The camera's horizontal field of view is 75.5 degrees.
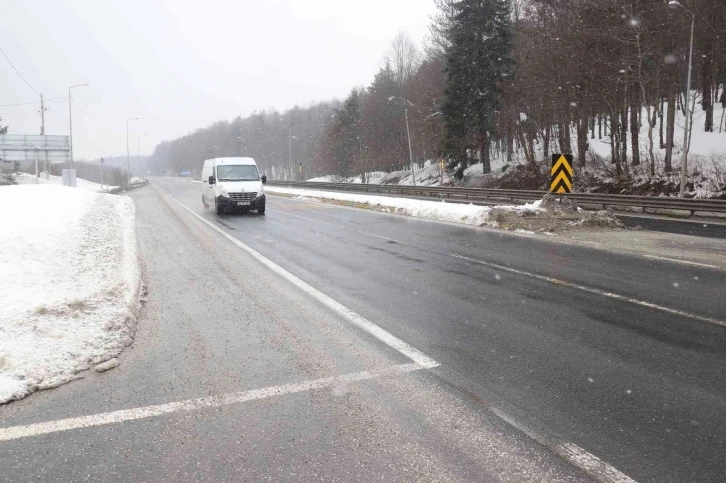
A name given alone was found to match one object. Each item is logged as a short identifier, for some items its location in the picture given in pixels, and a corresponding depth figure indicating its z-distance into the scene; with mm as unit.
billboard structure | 40406
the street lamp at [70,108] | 39838
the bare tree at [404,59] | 66188
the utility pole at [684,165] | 21797
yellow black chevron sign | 16828
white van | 19891
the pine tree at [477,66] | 36441
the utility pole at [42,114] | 40988
